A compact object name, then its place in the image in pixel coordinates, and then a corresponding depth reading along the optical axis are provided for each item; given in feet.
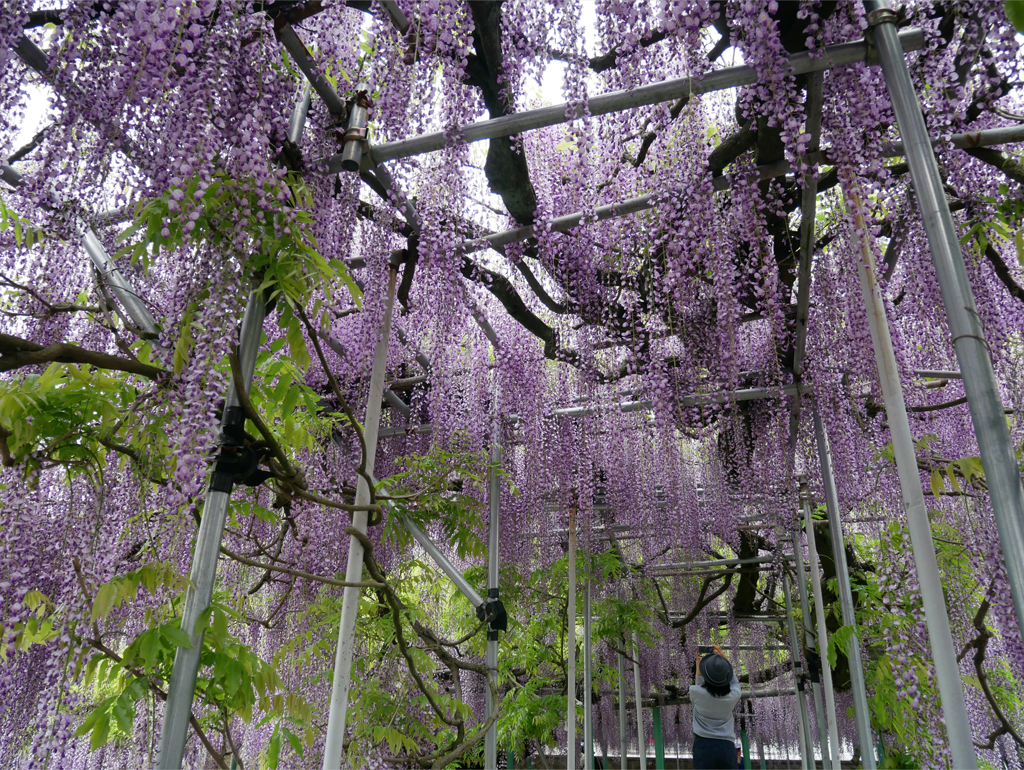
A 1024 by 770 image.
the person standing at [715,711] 16.88
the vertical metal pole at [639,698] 23.39
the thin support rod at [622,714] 24.02
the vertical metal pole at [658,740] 28.32
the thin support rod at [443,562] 12.32
